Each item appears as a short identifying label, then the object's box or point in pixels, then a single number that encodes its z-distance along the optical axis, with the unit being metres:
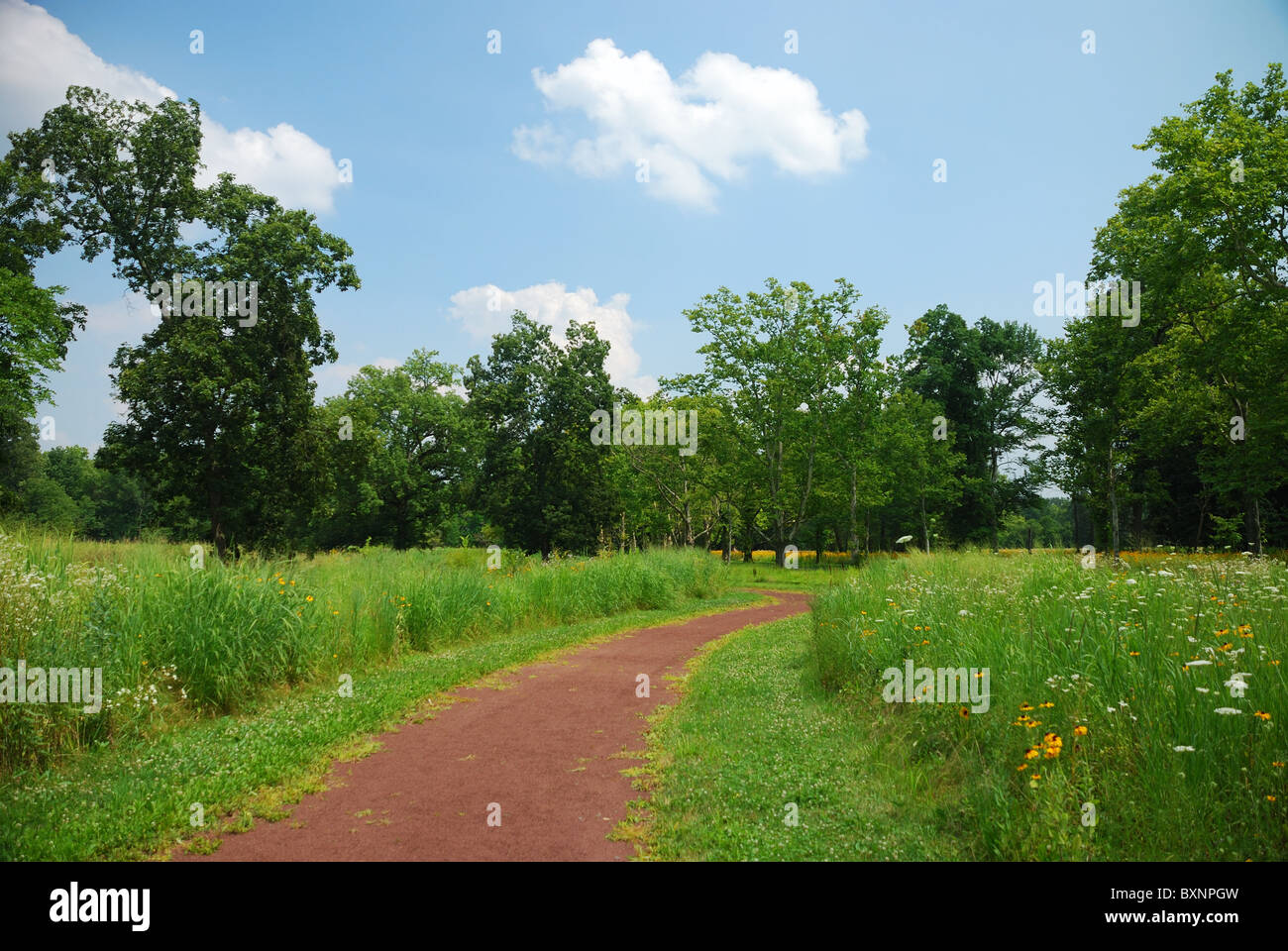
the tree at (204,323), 26.70
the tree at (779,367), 34.97
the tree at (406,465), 50.03
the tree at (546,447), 43.34
